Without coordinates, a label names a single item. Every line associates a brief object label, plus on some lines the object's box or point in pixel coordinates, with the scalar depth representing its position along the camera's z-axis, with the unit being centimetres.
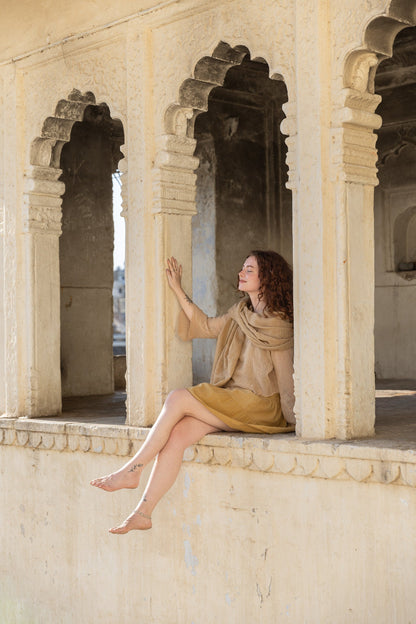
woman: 588
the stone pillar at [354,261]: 555
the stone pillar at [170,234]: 656
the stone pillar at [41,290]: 758
